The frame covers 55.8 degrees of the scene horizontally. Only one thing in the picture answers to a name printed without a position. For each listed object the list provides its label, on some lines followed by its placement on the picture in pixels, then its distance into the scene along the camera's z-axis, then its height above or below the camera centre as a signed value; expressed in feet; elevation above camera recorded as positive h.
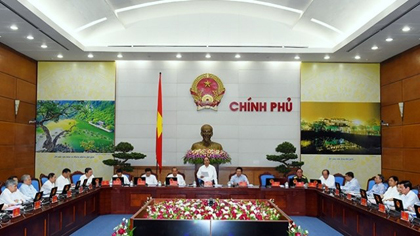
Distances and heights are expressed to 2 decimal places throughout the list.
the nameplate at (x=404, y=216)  16.52 -3.41
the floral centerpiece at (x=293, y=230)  14.40 -3.58
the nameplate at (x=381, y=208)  18.98 -3.55
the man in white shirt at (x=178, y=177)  31.13 -3.58
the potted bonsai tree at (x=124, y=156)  35.99 -2.18
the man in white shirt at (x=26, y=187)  24.85 -3.54
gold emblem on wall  39.34 +4.04
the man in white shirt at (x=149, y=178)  31.64 -3.70
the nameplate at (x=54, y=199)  21.48 -3.68
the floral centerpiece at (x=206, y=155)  34.81 -2.06
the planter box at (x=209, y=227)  14.98 -3.59
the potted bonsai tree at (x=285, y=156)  35.74 -2.08
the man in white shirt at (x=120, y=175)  31.04 -3.37
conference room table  17.54 -4.56
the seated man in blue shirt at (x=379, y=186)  27.81 -3.71
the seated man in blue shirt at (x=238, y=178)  31.76 -3.63
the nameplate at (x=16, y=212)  17.06 -3.53
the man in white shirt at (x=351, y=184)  29.61 -3.77
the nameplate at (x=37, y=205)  19.35 -3.63
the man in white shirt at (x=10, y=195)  21.26 -3.45
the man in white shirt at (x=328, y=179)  31.91 -3.69
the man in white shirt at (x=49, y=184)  27.25 -3.64
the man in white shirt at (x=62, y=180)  29.14 -3.59
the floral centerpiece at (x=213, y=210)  16.79 -3.55
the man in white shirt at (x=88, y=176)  30.99 -3.52
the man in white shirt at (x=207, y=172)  31.68 -3.18
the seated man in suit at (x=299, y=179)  30.34 -3.57
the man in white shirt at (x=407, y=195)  20.98 -3.27
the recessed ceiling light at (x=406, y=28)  26.81 +7.26
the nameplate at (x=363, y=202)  21.27 -3.66
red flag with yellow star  26.16 -0.78
